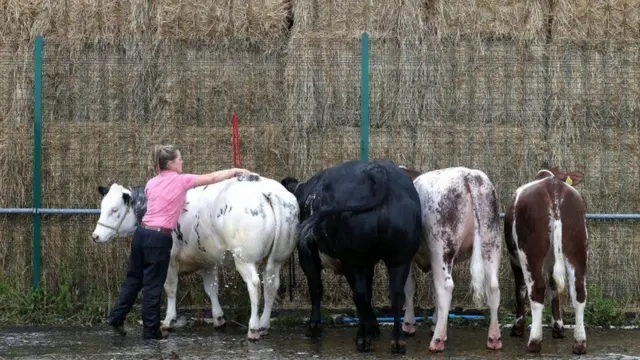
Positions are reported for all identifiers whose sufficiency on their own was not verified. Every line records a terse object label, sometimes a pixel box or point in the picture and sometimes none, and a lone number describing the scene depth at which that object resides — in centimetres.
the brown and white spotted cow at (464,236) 1034
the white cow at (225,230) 1095
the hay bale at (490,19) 1298
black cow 1015
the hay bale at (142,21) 1295
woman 1079
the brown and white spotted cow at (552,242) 1019
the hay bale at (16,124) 1273
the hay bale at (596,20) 1296
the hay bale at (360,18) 1302
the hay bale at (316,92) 1287
